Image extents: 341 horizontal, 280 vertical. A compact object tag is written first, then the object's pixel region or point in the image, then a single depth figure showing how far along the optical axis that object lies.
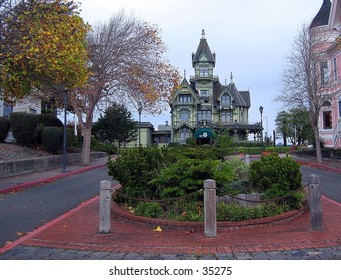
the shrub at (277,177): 8.62
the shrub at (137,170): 8.98
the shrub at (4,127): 23.70
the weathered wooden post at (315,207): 7.06
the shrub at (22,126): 23.39
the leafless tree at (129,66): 23.84
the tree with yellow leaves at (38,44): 12.27
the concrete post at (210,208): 6.75
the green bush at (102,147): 40.21
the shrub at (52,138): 24.27
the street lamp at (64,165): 20.30
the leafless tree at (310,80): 27.20
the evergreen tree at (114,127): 50.09
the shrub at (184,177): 8.10
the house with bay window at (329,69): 28.16
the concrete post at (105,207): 7.12
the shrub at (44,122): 25.13
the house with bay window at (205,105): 64.94
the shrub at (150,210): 7.91
